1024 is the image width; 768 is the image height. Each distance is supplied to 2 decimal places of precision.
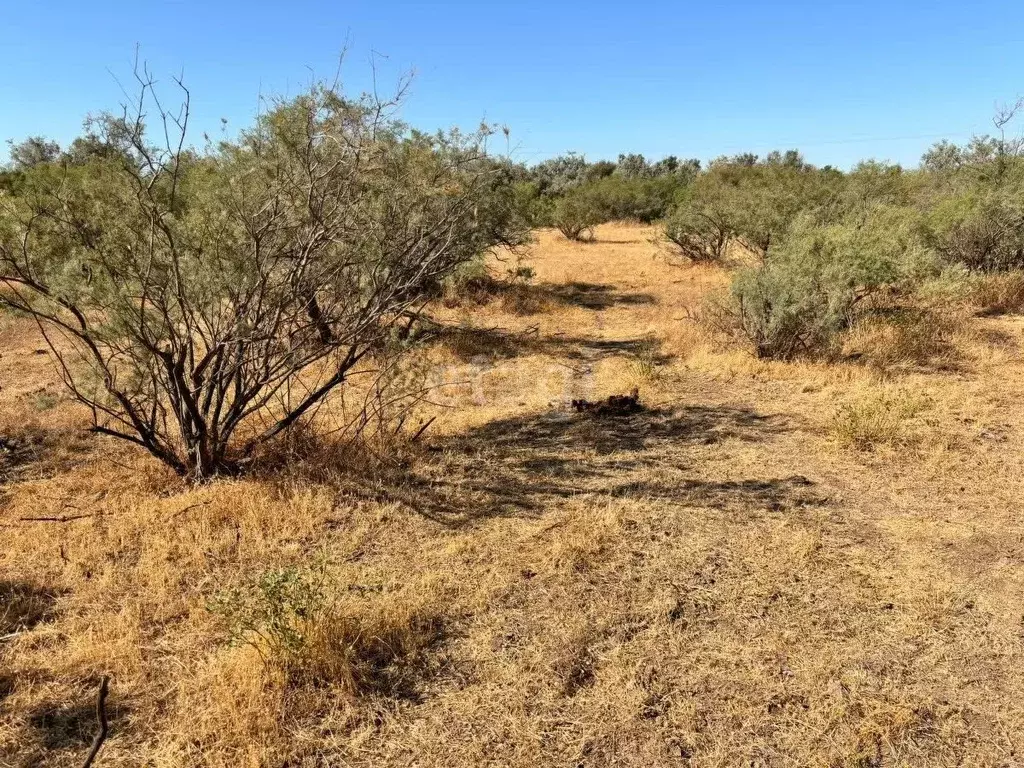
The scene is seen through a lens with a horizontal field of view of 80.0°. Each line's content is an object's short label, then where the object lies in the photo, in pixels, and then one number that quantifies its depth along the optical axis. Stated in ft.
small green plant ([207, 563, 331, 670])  9.46
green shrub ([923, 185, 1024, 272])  38.17
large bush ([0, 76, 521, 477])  13.96
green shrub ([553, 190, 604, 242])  83.10
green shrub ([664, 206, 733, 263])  57.77
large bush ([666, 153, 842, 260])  48.42
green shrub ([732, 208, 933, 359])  27.71
